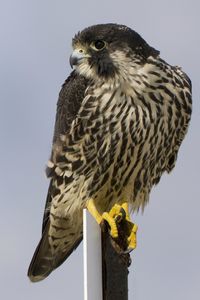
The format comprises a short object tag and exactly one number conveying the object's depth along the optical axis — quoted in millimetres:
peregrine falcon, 10953
